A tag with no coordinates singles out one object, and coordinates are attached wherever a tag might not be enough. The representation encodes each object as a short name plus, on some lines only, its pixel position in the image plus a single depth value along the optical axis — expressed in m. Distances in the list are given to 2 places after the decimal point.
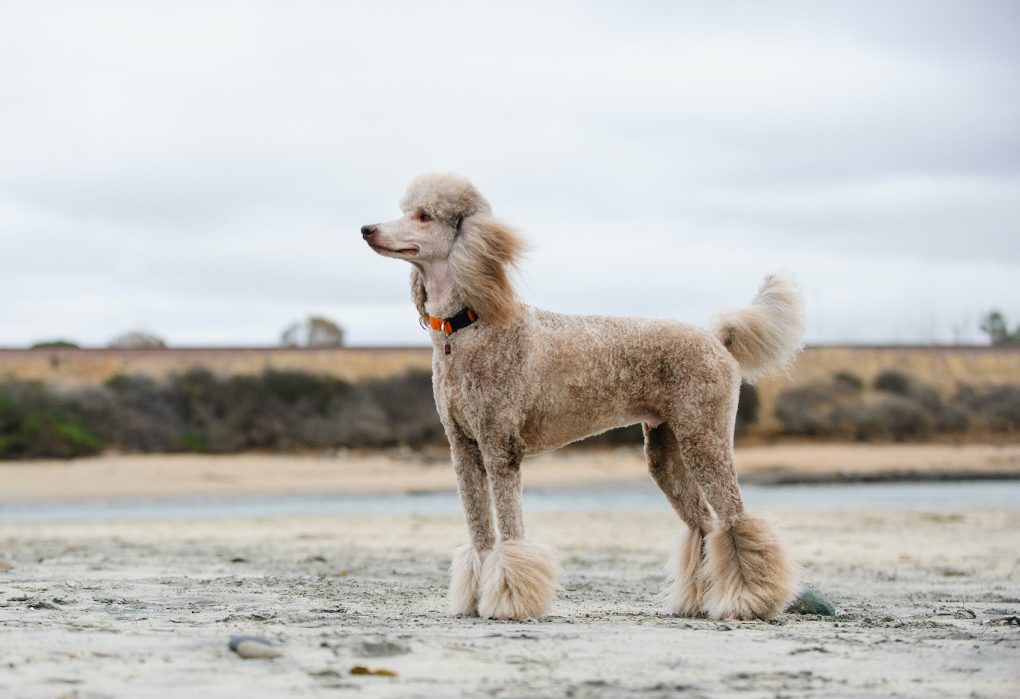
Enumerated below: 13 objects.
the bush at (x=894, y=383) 45.38
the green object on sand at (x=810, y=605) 6.71
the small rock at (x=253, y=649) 4.47
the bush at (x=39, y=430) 34.59
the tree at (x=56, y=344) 45.69
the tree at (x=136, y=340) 48.16
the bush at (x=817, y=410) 42.06
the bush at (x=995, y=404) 43.84
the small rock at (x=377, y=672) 4.23
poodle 6.17
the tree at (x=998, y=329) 57.47
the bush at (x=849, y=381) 45.12
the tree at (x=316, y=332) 50.38
